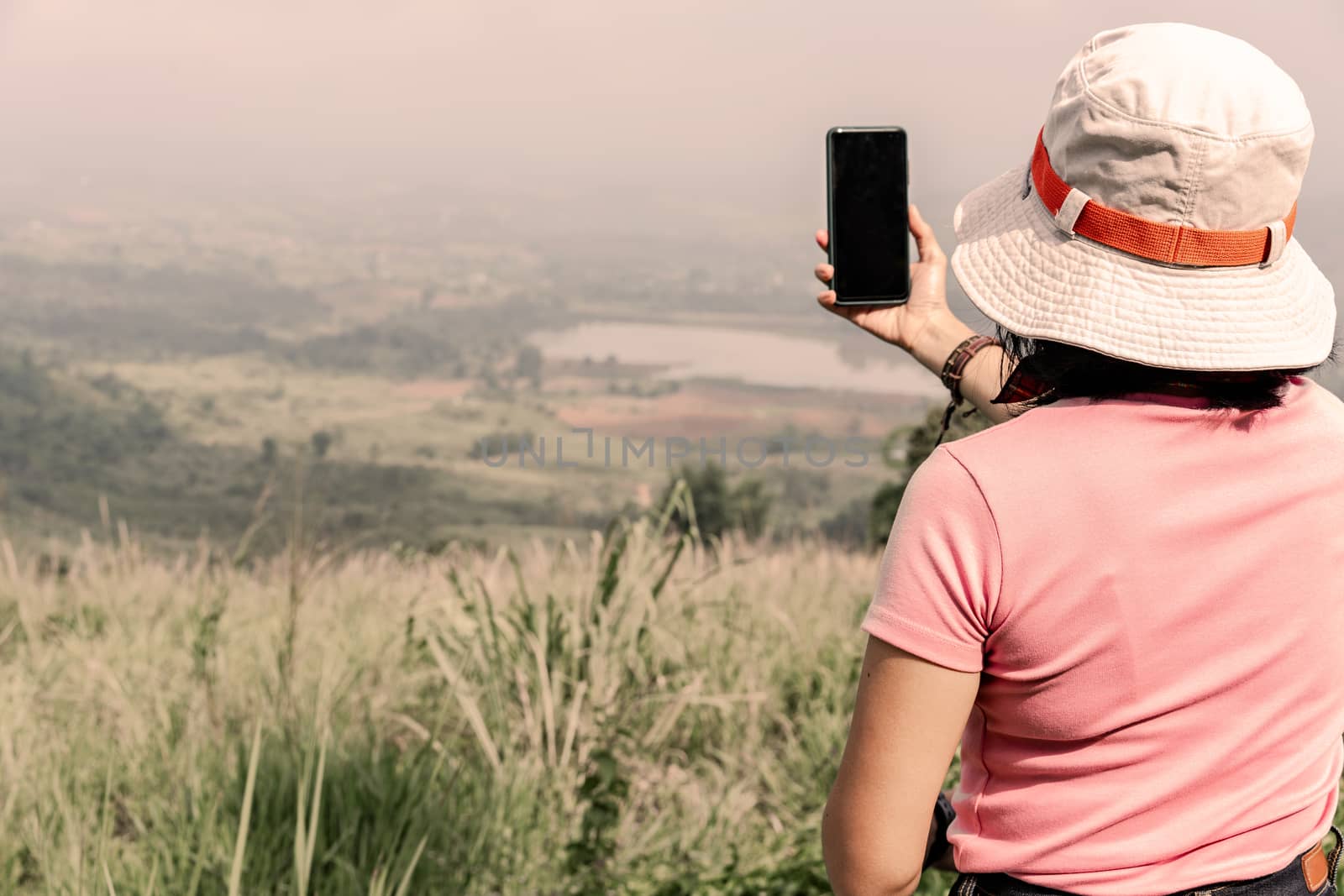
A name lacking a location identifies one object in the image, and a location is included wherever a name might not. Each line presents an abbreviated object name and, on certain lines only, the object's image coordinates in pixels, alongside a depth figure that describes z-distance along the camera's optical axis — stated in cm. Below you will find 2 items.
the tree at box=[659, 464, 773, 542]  1242
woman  104
